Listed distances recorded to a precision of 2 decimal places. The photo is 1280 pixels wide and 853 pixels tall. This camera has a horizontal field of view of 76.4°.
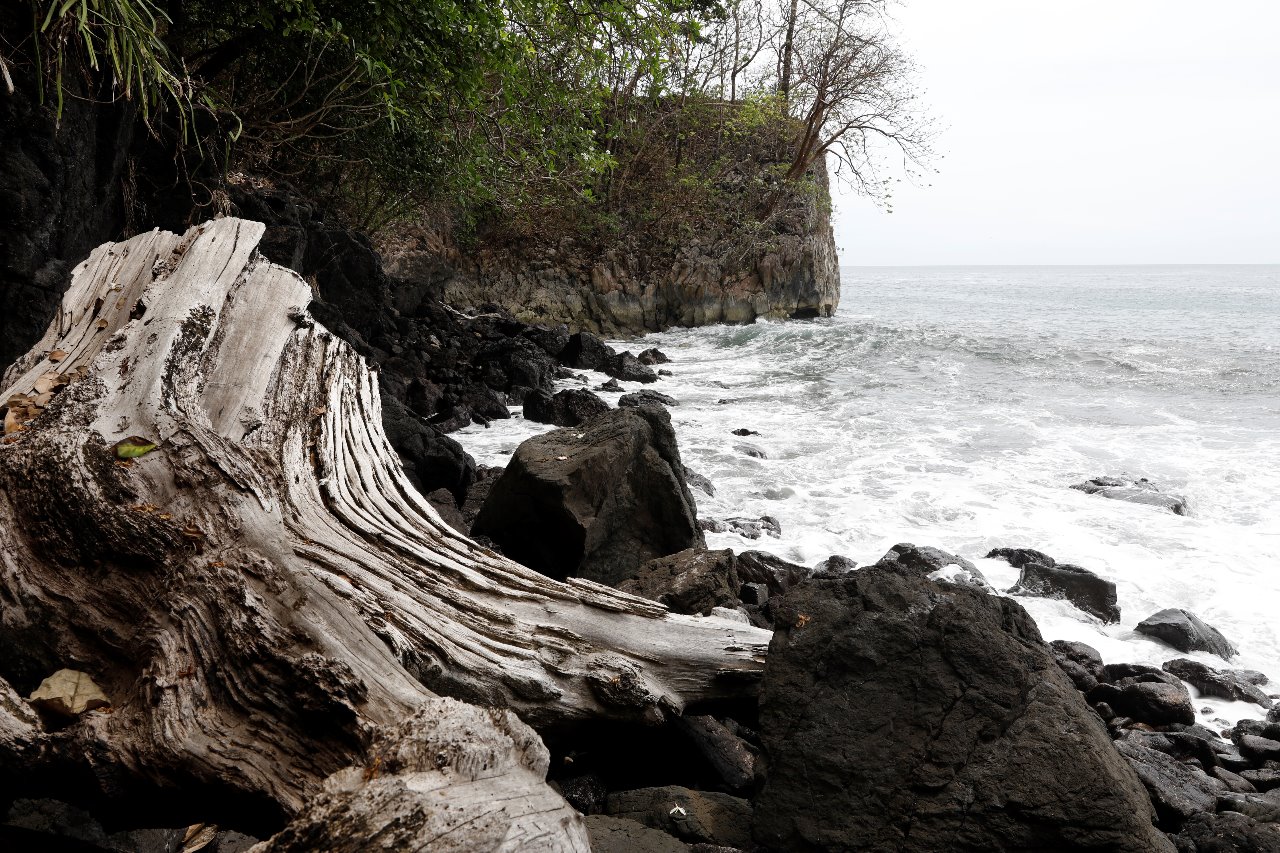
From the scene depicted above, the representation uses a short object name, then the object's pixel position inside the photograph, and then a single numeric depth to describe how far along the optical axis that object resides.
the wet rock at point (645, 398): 9.73
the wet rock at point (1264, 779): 3.28
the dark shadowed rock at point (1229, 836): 2.36
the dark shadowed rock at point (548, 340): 13.64
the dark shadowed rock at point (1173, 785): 2.74
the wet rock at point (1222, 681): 4.07
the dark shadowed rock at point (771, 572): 4.69
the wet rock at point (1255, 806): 2.63
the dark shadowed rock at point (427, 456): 5.82
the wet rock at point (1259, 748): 3.50
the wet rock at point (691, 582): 3.65
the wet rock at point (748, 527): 6.02
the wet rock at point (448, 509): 4.80
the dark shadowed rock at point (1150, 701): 3.77
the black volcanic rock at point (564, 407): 9.06
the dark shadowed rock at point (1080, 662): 4.06
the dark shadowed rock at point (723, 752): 2.73
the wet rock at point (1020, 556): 5.52
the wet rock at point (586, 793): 2.56
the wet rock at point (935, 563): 5.20
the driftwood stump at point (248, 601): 1.99
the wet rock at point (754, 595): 4.33
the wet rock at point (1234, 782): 3.22
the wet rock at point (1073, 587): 4.95
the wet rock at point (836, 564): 5.31
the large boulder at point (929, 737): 2.13
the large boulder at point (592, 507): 4.50
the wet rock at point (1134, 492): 6.77
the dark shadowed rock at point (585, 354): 13.39
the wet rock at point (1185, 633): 4.51
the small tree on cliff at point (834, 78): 20.78
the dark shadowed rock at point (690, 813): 2.37
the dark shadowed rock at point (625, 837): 2.17
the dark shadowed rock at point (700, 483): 6.93
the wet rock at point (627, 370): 12.79
